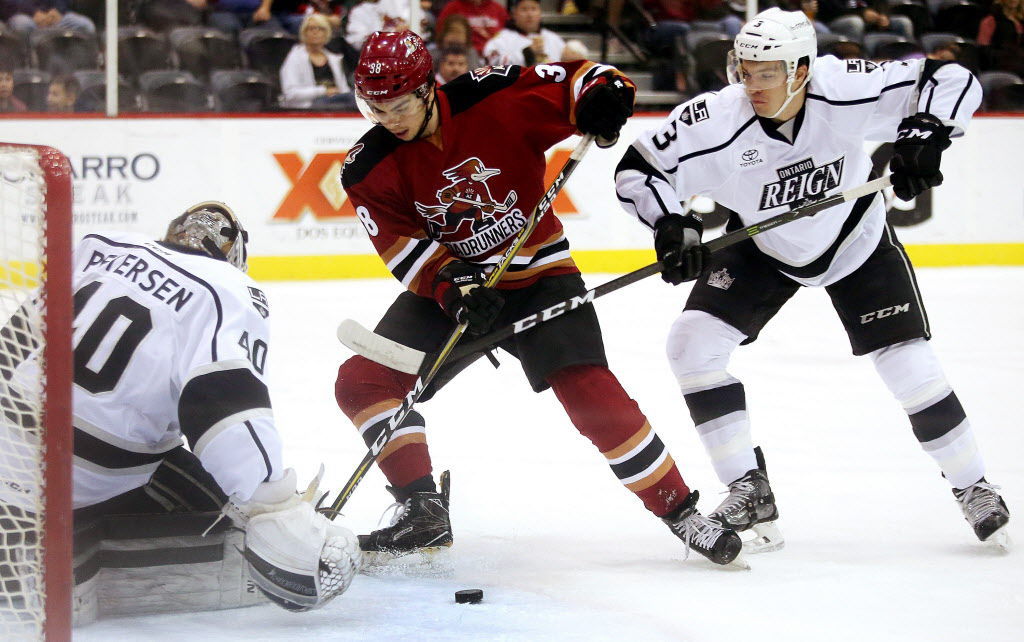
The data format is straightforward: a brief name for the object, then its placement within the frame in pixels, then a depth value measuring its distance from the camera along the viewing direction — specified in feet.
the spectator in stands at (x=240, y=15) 42.11
